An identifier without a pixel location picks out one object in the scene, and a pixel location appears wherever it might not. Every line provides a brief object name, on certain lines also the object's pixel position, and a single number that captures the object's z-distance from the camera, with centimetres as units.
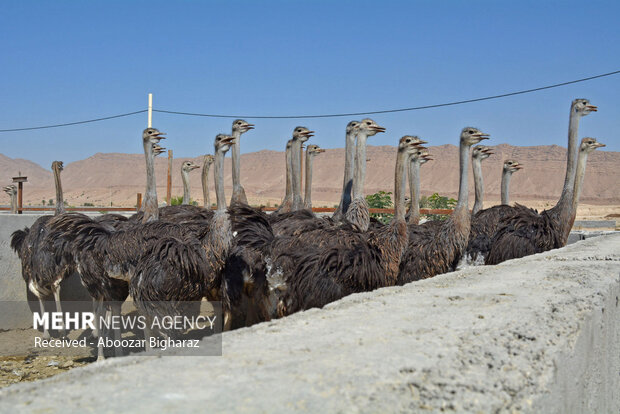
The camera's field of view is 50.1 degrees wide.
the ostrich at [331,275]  510
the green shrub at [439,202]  2168
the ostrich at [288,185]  1104
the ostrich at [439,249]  694
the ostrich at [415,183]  956
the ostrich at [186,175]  1408
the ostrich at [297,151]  1135
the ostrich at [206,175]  1289
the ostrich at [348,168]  891
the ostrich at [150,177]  880
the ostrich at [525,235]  749
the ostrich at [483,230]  748
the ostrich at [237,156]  1053
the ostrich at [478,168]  1088
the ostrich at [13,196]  1376
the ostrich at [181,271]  570
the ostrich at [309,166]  1158
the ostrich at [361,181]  789
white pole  2006
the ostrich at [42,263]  758
